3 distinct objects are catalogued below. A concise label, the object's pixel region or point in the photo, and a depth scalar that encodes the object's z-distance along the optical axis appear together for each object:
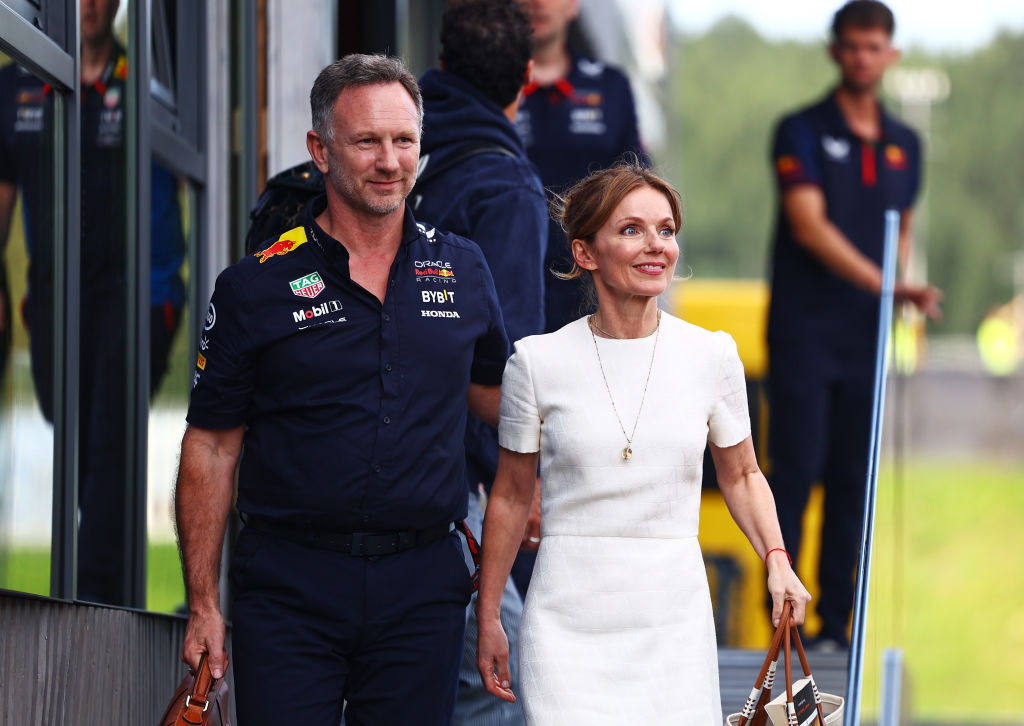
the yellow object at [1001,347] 101.75
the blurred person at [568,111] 11.45
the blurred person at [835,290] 12.31
